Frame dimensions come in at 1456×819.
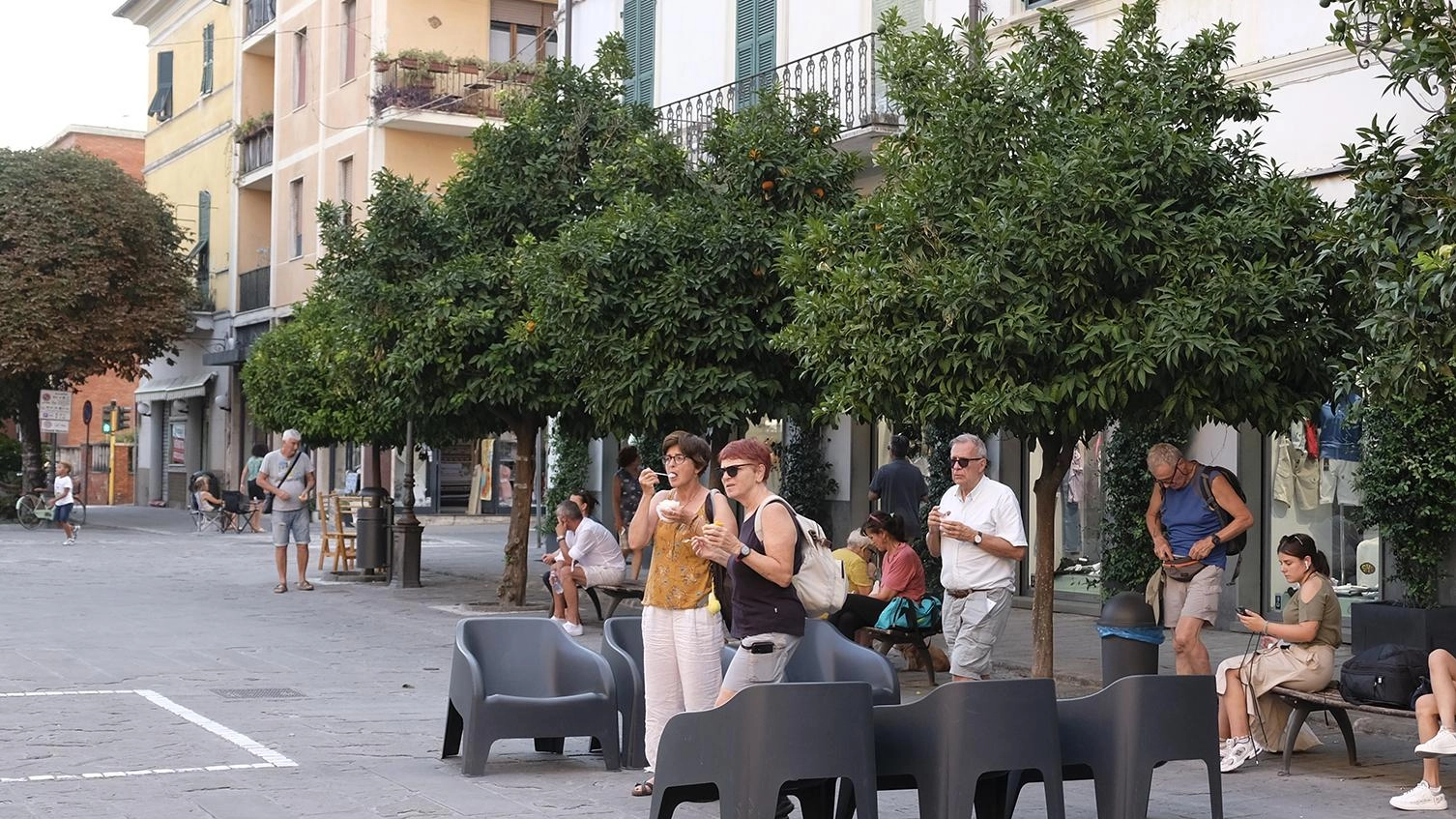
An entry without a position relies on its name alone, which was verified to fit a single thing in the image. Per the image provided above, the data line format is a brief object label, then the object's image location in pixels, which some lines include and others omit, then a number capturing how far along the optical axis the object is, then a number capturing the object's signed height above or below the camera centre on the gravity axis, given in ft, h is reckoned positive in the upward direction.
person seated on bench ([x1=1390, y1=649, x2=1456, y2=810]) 26.27 -4.08
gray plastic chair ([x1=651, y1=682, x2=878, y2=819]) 21.67 -3.49
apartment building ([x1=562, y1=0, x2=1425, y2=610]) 47.03 +11.25
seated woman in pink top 41.34 -2.76
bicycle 115.85 -3.22
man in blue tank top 34.32 -1.47
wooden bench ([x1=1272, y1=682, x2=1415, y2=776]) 29.50 -4.14
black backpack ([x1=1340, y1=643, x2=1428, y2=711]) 28.63 -3.52
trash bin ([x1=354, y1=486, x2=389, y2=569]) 70.08 -2.85
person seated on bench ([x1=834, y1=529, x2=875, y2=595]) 43.37 -2.66
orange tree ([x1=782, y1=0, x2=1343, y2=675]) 32.35 +3.79
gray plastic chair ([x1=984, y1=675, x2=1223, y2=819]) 23.54 -3.70
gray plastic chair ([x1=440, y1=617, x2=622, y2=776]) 28.35 -3.83
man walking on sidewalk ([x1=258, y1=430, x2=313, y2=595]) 63.62 -0.82
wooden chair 72.59 -3.03
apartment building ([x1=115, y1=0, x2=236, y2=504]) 146.92 +23.63
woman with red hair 24.25 -1.50
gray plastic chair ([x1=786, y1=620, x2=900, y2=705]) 27.07 -3.17
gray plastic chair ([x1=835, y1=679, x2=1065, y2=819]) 22.41 -3.59
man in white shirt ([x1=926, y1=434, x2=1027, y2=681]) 32.07 -1.68
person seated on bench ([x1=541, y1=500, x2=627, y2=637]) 50.57 -2.81
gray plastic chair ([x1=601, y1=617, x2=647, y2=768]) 29.55 -3.64
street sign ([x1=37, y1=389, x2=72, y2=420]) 121.70 +3.91
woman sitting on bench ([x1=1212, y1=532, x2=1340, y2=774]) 30.25 -3.47
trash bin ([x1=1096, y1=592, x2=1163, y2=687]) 34.12 -3.43
